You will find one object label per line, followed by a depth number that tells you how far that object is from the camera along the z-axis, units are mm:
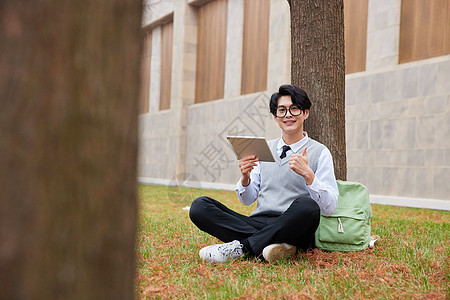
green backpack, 3920
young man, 3510
